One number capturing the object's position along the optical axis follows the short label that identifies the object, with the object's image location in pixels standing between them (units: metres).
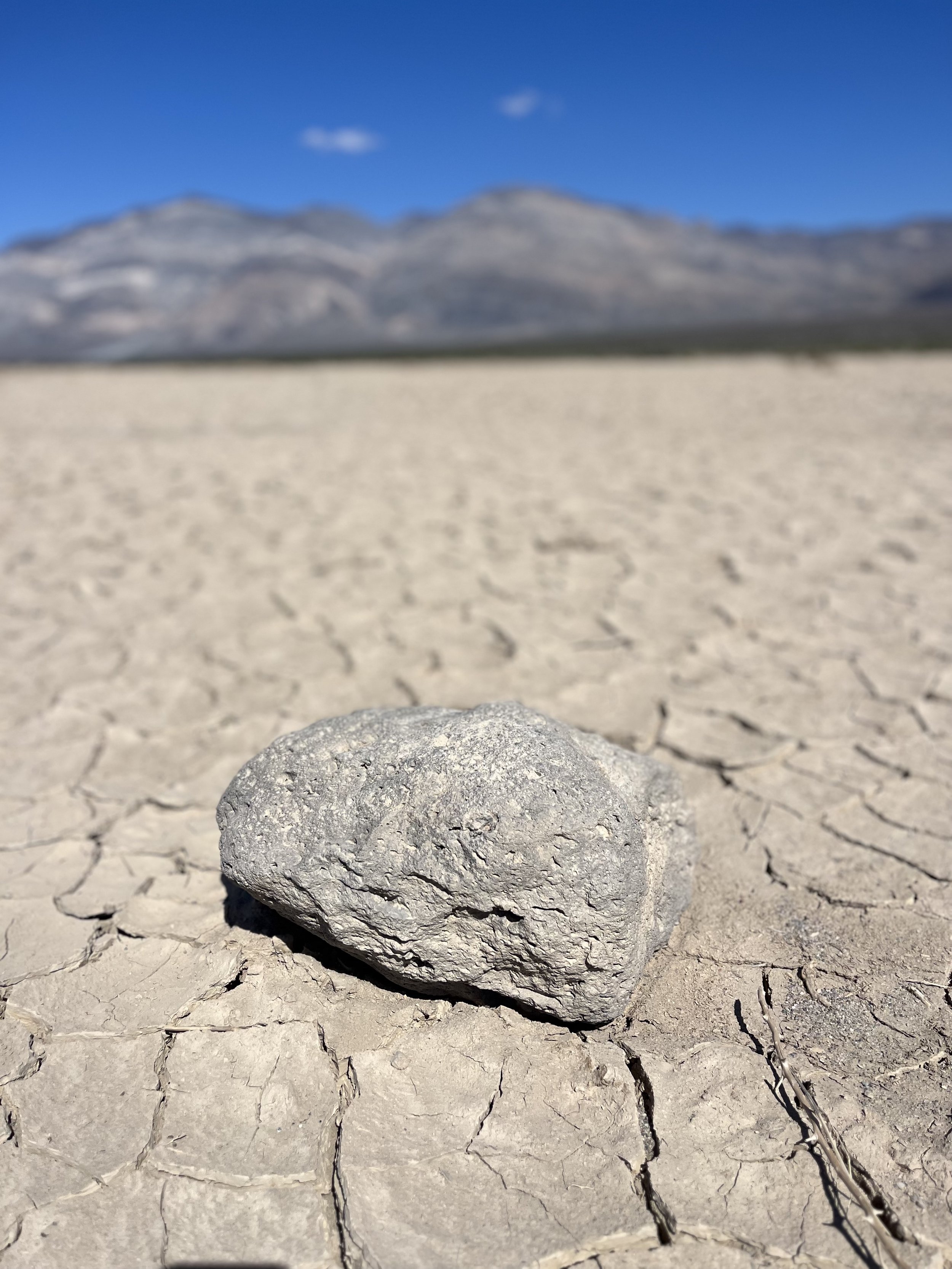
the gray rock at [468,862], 0.40
